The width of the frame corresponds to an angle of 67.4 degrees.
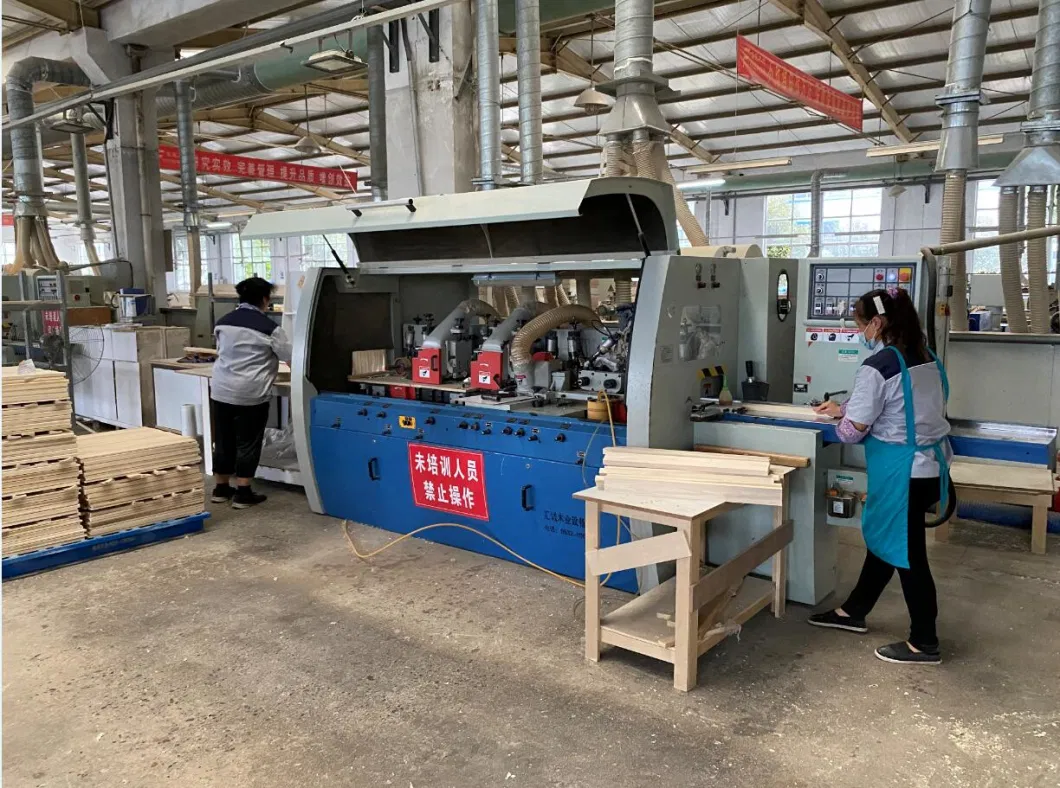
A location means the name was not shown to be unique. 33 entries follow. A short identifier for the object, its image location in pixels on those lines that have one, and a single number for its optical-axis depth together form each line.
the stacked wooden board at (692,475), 2.54
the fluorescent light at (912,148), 7.56
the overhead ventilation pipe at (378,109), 5.34
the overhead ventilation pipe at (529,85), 4.27
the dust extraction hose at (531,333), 3.58
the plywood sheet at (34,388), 3.46
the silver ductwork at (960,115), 3.47
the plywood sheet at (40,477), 3.46
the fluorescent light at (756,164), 8.43
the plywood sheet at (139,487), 3.74
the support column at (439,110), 4.97
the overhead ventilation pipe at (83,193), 9.34
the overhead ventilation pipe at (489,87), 4.39
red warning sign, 3.59
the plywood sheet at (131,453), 3.74
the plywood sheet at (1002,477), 3.67
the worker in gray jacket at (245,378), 4.34
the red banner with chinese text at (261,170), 9.05
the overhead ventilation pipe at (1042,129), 3.66
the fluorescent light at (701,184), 10.36
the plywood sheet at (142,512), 3.76
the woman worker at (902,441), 2.54
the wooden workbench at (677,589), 2.43
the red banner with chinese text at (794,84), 5.61
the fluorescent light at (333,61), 4.92
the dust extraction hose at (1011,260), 4.10
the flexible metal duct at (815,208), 10.84
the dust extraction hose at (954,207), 3.65
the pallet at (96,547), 3.52
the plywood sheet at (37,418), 3.45
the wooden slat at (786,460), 2.84
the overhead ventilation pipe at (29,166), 7.23
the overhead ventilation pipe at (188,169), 7.47
